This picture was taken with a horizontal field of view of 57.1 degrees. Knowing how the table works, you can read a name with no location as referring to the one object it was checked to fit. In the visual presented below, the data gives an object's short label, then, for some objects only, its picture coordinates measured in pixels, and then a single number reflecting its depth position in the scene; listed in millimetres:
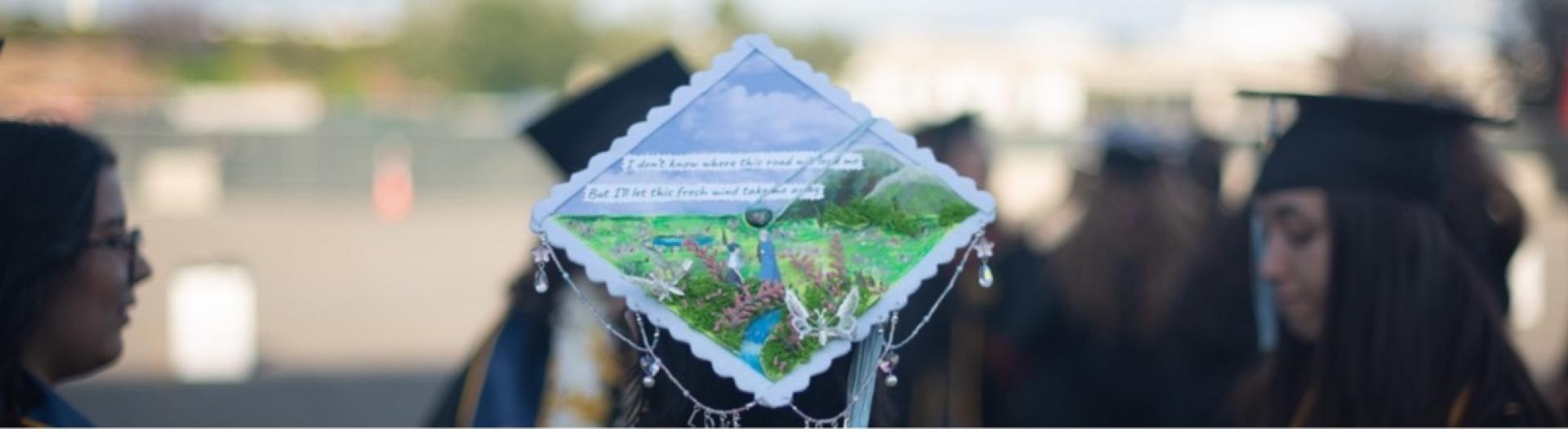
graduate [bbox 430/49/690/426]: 2381
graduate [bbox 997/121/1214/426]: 4891
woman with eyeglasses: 1916
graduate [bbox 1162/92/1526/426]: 4387
